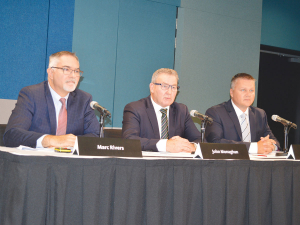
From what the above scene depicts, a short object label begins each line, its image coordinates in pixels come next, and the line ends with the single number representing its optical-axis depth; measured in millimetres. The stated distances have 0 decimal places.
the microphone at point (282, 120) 2553
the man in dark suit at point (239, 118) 3049
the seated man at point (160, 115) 2730
